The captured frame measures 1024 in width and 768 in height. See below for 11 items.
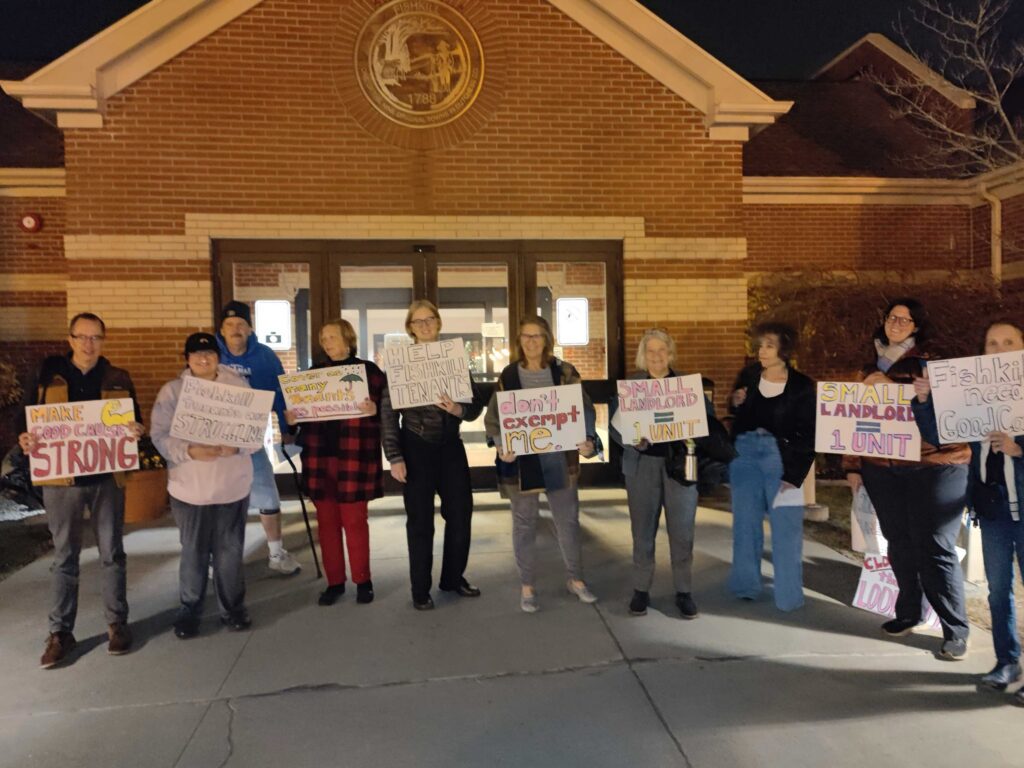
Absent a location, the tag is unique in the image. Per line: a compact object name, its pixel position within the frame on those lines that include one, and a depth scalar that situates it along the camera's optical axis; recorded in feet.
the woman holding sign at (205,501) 13.99
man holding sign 13.05
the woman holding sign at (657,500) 14.75
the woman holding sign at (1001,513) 11.48
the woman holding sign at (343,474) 15.55
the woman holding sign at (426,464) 15.37
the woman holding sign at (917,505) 12.85
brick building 23.75
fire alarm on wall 31.48
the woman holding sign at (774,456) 14.89
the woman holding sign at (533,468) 15.08
